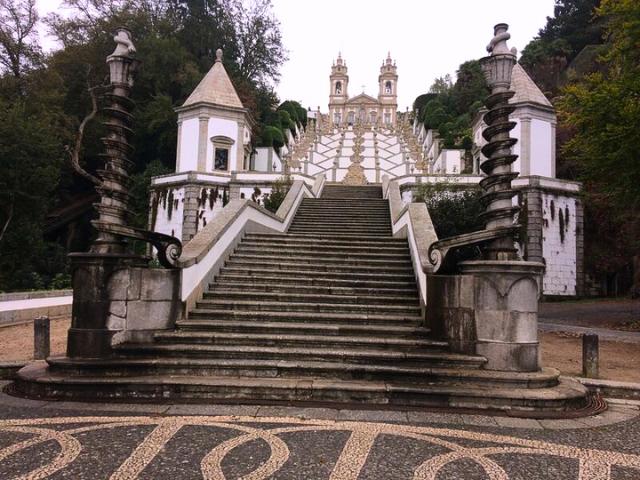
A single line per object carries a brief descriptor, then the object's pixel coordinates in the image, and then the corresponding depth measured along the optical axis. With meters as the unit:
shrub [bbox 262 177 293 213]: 17.41
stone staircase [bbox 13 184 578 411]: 4.72
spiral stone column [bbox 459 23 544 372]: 5.25
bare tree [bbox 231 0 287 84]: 36.66
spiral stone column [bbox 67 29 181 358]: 5.47
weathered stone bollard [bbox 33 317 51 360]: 6.70
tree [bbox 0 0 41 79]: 24.44
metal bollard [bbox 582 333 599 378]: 5.96
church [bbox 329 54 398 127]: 87.06
